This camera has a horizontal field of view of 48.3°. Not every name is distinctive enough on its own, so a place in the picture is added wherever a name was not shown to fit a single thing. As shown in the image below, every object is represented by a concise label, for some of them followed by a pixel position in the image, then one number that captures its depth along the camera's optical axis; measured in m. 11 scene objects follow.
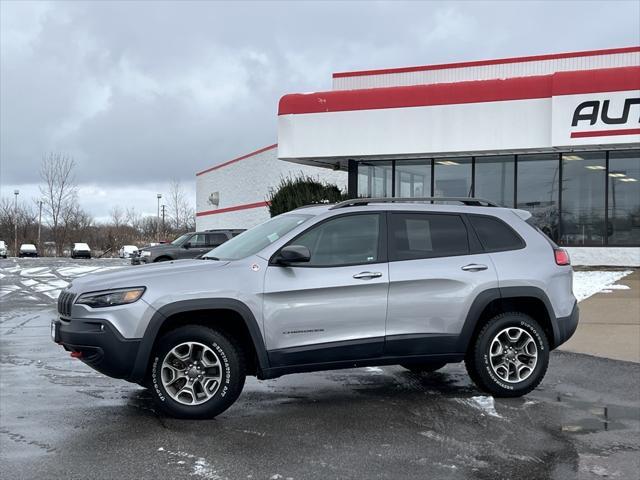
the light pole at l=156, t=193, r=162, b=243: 82.16
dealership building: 19.84
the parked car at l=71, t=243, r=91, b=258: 63.31
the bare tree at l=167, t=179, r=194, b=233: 76.50
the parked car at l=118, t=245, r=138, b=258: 68.44
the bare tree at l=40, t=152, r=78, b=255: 69.81
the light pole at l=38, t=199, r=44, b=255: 79.81
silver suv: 5.84
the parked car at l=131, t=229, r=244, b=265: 25.39
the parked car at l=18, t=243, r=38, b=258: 70.06
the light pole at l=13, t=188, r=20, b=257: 81.27
